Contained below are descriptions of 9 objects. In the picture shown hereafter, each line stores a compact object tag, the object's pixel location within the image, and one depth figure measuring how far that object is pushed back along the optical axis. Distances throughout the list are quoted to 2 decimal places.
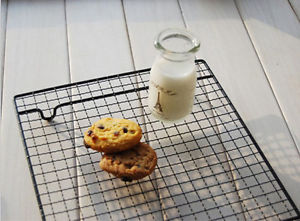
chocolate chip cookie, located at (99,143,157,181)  0.97
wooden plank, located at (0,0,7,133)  1.39
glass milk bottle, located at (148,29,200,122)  0.96
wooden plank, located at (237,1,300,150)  1.33
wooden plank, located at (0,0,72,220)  1.06
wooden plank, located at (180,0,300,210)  1.16
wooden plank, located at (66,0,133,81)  1.42
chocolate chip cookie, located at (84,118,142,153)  0.99
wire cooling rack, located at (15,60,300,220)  1.00
